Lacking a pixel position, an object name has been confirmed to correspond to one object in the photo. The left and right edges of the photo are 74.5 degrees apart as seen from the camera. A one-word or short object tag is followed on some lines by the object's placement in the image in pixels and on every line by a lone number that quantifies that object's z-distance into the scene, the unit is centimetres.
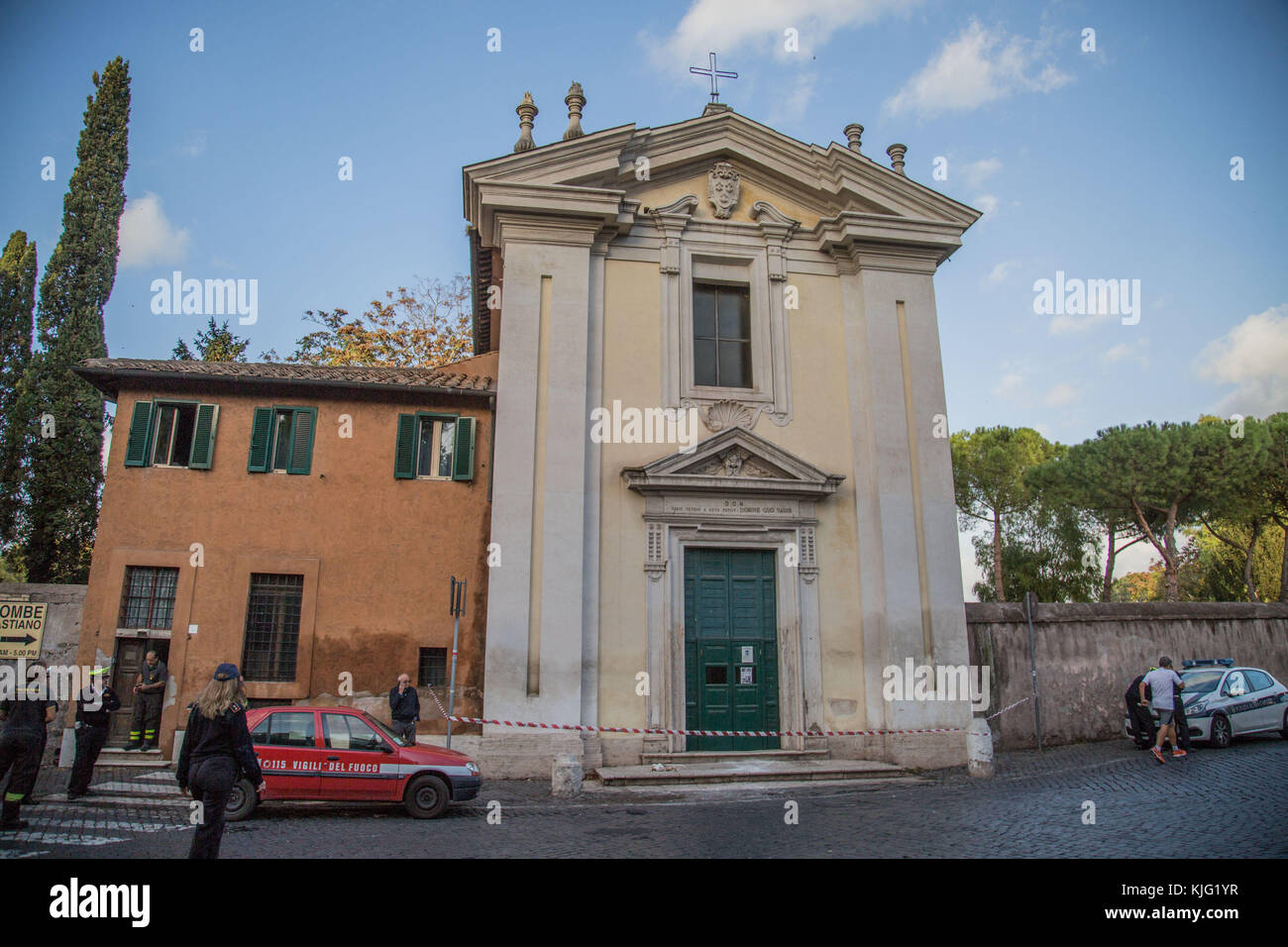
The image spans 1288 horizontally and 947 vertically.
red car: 972
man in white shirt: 1277
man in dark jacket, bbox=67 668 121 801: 1090
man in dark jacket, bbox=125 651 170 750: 1307
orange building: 1385
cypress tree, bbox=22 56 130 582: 2206
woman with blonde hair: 598
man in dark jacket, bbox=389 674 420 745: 1252
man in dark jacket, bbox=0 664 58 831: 865
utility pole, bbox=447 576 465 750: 1245
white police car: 1434
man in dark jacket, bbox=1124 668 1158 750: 1420
